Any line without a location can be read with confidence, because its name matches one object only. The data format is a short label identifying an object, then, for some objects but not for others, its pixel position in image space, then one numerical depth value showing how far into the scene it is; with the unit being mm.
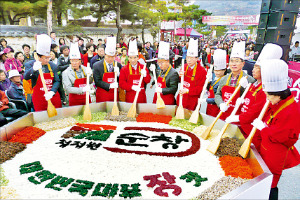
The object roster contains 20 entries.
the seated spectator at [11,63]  6836
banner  35219
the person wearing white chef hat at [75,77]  4250
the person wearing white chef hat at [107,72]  4531
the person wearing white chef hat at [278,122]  2275
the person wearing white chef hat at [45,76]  3916
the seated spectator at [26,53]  7674
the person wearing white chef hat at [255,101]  2943
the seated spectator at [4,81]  4945
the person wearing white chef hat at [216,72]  4062
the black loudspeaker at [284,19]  5164
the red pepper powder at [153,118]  3931
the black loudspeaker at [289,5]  5078
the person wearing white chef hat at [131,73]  4566
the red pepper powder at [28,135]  3115
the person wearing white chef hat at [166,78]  4352
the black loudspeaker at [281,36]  5289
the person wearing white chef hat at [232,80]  3582
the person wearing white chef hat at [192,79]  4341
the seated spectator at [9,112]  3822
